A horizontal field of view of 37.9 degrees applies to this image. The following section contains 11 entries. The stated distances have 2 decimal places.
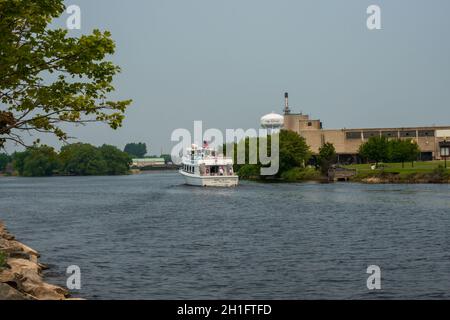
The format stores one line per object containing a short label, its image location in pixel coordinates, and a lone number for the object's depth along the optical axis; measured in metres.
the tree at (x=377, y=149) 152.36
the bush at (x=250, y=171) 172.60
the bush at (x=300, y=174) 154.44
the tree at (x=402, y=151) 149.75
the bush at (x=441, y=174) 118.69
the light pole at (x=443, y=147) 171.56
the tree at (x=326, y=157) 153.82
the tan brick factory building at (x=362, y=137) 184.50
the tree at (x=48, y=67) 21.23
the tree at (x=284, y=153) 160.00
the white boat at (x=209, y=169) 126.31
